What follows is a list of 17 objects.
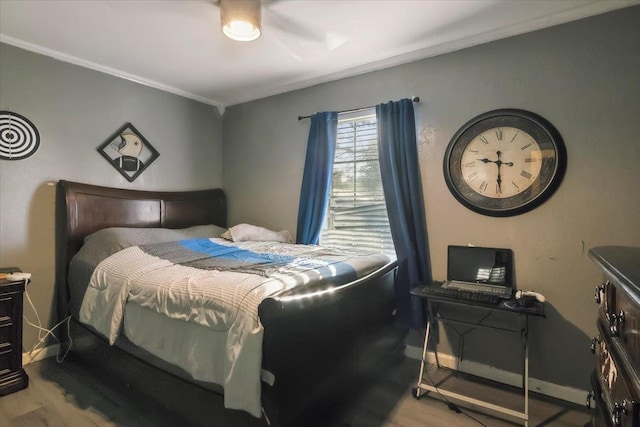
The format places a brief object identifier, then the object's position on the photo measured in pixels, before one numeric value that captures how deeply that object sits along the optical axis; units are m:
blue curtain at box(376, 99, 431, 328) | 2.58
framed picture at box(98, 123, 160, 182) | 3.01
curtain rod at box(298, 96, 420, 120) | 2.61
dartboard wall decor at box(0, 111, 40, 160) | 2.39
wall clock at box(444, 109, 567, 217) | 2.14
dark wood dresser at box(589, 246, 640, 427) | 0.92
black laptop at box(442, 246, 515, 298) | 2.25
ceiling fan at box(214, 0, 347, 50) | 1.85
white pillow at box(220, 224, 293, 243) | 3.16
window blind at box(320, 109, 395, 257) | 2.95
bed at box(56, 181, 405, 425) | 1.38
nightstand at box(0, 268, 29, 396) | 2.11
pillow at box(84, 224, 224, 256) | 2.49
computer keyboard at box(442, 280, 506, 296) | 2.11
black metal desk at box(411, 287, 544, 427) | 1.82
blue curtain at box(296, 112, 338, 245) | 3.08
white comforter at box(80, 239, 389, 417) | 1.36
